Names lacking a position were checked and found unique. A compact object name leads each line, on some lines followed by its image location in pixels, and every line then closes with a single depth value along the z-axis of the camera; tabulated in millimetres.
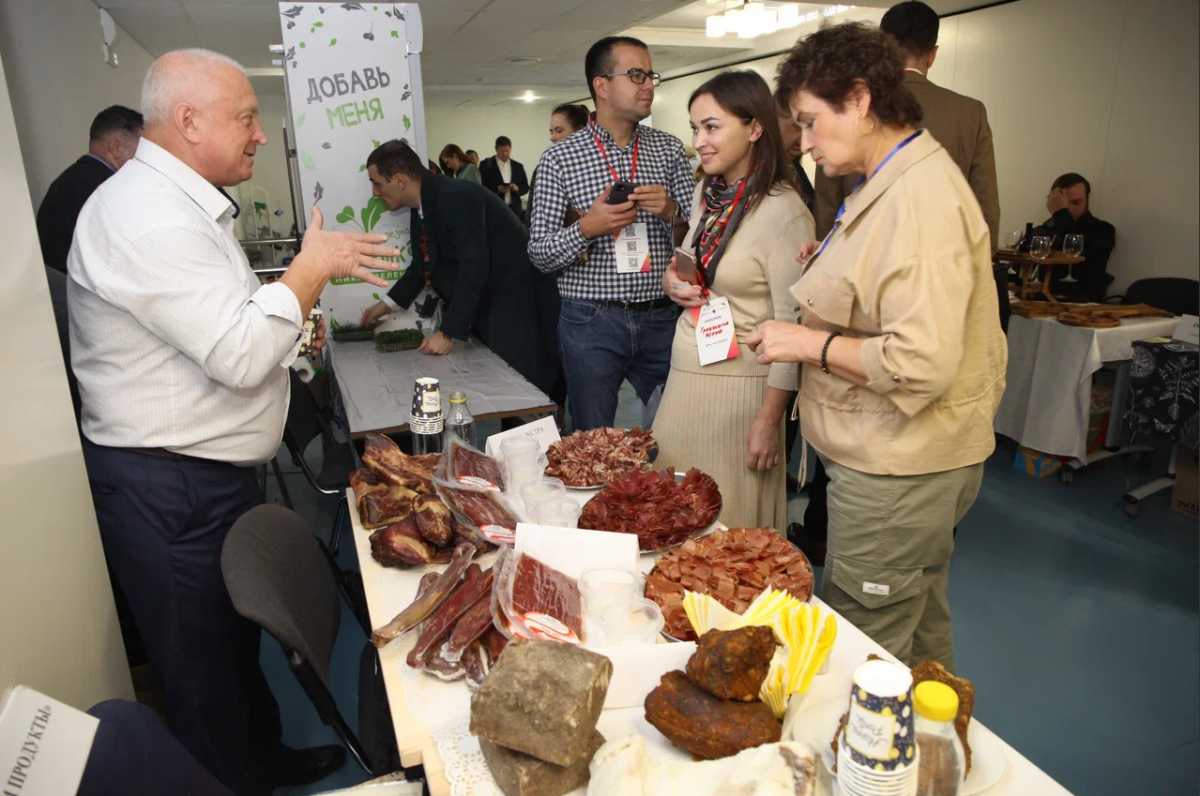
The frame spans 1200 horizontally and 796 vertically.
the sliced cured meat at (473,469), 1701
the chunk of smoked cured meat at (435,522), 1554
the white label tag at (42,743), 840
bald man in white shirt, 1656
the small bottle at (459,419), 2154
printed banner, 3582
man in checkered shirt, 2682
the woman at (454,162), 10275
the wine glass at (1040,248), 4555
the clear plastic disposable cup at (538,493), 1686
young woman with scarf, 2004
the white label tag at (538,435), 2062
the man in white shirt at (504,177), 11648
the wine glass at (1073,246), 4645
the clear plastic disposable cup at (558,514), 1648
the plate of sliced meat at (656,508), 1579
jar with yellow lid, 840
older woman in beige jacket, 1443
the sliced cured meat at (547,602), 1217
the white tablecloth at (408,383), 2672
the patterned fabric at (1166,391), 3650
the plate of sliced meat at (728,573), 1312
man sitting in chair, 5789
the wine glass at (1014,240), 5176
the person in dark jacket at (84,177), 3605
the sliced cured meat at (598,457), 1874
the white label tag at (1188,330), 3830
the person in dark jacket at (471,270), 3594
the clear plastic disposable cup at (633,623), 1251
